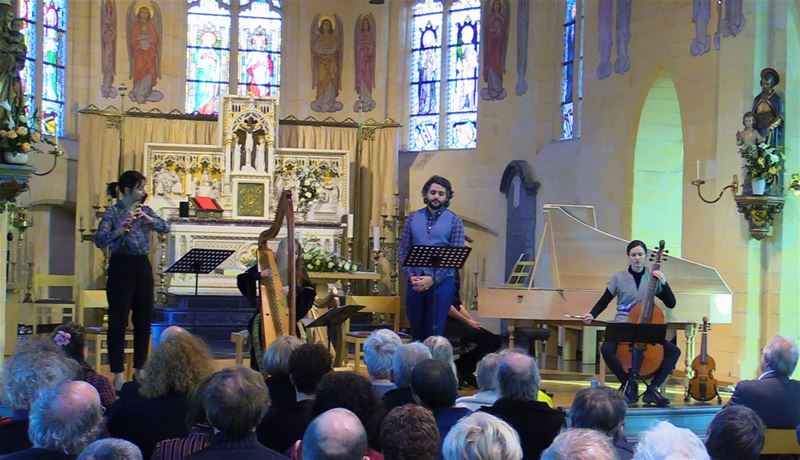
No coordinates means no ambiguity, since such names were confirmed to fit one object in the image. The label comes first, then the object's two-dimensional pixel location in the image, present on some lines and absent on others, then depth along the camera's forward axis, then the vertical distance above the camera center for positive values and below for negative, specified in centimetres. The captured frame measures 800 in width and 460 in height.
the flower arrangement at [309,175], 1574 +75
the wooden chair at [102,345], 881 -104
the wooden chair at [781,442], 552 -104
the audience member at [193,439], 375 -74
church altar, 1539 +70
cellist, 834 -43
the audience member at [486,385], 498 -72
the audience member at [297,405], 430 -73
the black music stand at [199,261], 862 -30
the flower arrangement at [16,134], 802 +63
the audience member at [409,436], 319 -61
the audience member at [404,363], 475 -60
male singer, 770 -30
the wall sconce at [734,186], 1083 +50
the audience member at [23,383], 388 -59
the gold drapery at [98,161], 1555 +89
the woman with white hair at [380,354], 522 -61
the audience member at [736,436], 369 -68
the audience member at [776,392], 555 -80
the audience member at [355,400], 395 -63
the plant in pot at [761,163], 1050 +70
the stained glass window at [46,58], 1681 +255
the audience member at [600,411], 396 -65
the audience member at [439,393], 425 -64
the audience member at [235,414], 338 -59
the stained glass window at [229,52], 1867 +299
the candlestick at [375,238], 1554 -16
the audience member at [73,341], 550 -62
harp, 694 -44
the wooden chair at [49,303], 1324 -102
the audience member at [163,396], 423 -69
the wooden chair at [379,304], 1268 -89
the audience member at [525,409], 443 -73
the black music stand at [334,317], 863 -74
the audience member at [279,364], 490 -63
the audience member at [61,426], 332 -63
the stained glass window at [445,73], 1803 +263
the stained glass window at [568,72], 1599 +236
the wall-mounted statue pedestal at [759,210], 1061 +25
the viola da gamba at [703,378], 858 -113
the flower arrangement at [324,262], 1312 -44
